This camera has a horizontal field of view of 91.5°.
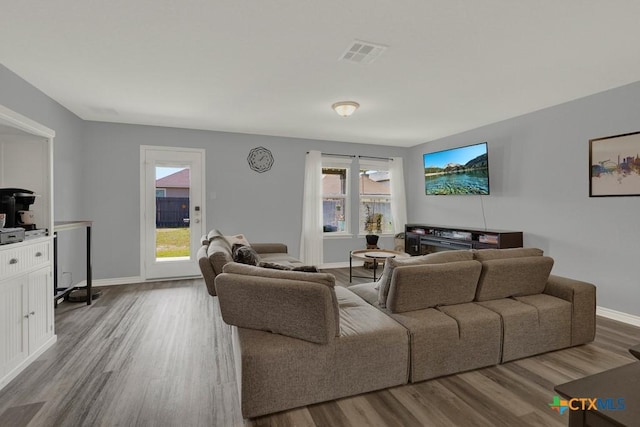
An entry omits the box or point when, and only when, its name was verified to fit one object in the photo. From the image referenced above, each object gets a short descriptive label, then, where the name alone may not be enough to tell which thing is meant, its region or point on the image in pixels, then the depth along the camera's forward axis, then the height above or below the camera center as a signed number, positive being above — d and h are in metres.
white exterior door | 4.81 +0.05
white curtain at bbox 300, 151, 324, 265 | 5.66 -0.02
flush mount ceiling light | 3.69 +1.27
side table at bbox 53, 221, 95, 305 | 3.19 -0.60
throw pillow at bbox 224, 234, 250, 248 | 4.23 -0.37
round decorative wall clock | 5.36 +0.93
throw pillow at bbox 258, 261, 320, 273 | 2.12 -0.38
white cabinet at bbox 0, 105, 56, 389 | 2.10 -0.37
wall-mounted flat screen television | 4.60 +0.69
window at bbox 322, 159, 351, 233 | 6.11 +0.30
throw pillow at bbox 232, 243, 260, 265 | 2.79 -0.40
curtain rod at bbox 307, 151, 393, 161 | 5.91 +1.12
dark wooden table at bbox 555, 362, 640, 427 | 0.80 -0.52
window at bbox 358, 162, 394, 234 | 6.31 +0.30
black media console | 4.17 -0.39
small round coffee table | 4.12 -0.58
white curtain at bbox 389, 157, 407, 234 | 6.39 +0.39
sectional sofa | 1.77 -0.74
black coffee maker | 2.30 +0.05
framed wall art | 3.15 +0.50
